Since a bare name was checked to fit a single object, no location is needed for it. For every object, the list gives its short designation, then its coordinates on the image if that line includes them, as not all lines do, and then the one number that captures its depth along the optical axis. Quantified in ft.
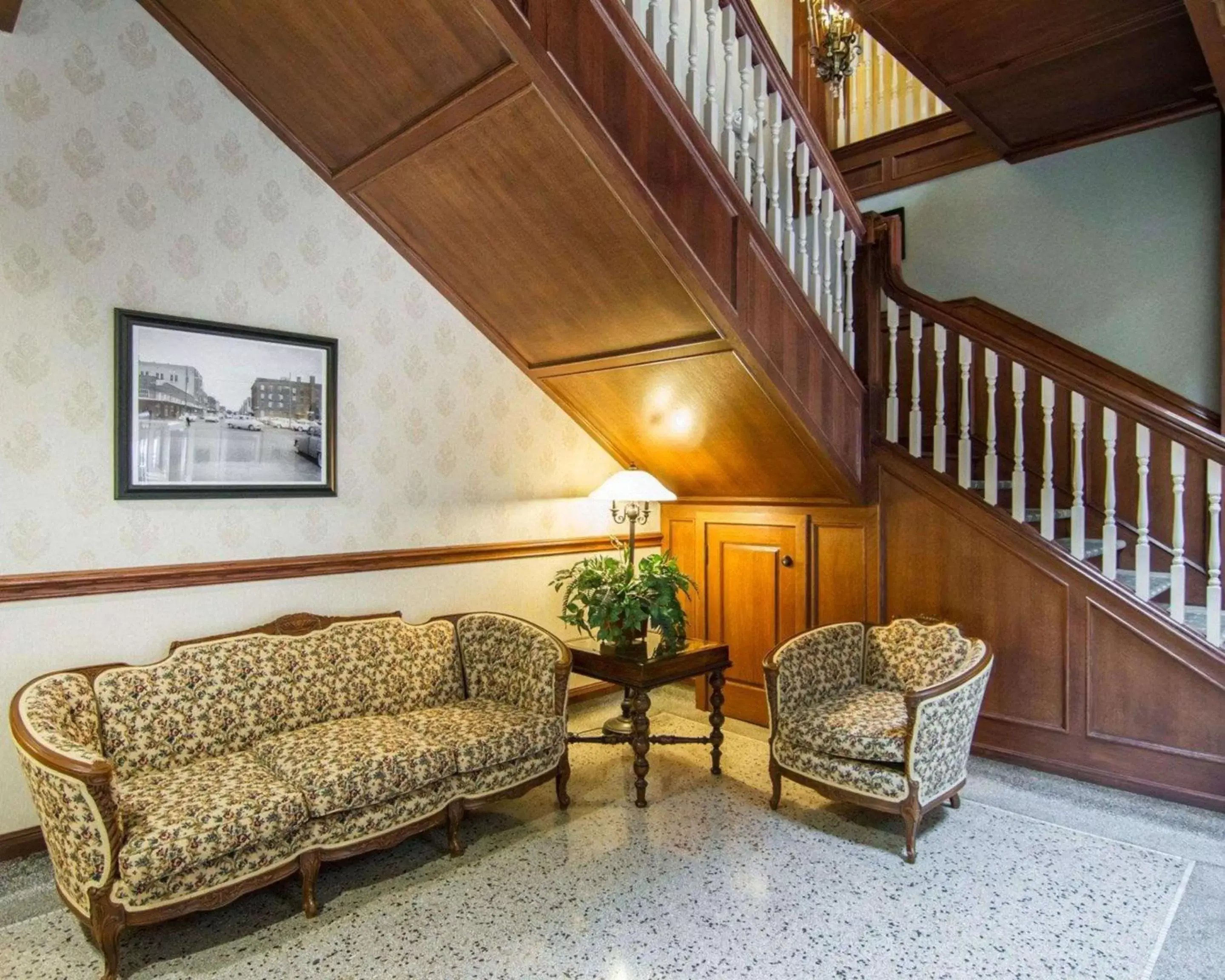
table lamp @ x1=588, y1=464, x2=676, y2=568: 12.21
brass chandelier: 12.10
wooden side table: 10.43
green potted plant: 11.08
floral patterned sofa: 6.80
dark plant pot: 11.24
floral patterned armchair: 9.02
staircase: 8.77
